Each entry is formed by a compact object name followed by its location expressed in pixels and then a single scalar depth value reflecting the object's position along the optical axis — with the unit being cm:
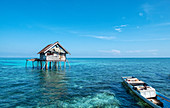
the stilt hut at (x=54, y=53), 3338
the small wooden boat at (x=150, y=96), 1070
